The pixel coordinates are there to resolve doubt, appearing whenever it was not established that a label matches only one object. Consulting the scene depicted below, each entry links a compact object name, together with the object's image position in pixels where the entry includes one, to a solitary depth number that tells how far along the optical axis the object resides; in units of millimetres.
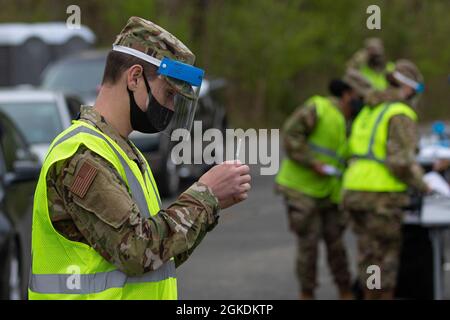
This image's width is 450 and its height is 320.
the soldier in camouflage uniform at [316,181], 16561
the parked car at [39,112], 21574
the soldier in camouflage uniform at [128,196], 6138
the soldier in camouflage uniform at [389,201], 14513
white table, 14804
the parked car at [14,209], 13906
